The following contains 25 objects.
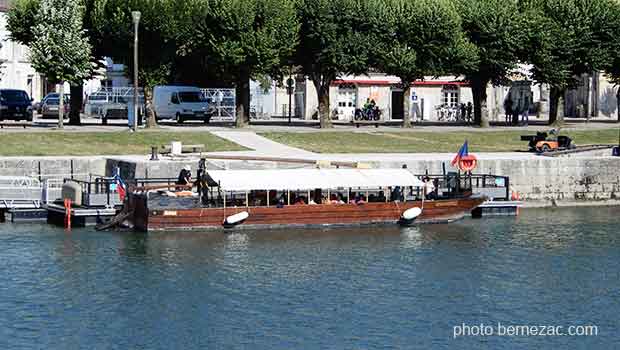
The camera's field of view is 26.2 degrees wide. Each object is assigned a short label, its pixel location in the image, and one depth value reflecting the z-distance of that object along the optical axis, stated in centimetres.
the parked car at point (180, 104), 8531
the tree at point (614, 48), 8300
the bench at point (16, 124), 7429
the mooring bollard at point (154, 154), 5847
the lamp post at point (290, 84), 8812
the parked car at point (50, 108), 8919
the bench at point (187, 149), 6202
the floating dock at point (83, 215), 5258
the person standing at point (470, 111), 9412
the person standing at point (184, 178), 5425
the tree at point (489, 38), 8094
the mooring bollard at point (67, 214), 5219
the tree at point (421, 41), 7956
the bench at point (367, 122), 8472
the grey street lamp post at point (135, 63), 6562
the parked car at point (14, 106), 8025
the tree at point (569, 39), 8162
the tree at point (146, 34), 7256
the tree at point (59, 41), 7169
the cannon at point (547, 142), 6725
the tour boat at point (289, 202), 5150
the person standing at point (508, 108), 8906
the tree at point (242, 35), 7494
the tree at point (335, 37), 7800
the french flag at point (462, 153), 5750
